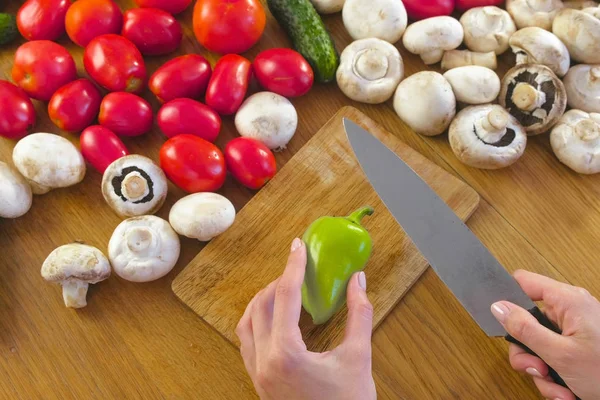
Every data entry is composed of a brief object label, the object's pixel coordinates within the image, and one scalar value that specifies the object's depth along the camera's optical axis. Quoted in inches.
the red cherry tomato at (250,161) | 44.7
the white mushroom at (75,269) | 41.0
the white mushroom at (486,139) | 45.7
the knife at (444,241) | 38.7
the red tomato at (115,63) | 46.9
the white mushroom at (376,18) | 49.3
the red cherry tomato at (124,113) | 46.0
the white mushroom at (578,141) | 45.6
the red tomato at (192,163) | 44.0
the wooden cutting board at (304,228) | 42.6
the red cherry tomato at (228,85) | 46.8
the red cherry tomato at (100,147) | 44.9
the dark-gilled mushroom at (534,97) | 46.3
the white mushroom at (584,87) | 47.4
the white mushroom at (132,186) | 43.0
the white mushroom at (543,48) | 47.5
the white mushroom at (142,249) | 41.3
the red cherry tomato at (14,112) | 45.4
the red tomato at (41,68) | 47.1
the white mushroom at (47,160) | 43.5
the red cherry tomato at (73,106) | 46.2
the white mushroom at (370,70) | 48.0
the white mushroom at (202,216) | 42.5
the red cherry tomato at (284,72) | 47.6
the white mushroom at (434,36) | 48.7
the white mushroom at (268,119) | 46.4
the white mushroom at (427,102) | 46.5
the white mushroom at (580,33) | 48.0
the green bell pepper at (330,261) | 39.1
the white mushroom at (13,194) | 42.8
